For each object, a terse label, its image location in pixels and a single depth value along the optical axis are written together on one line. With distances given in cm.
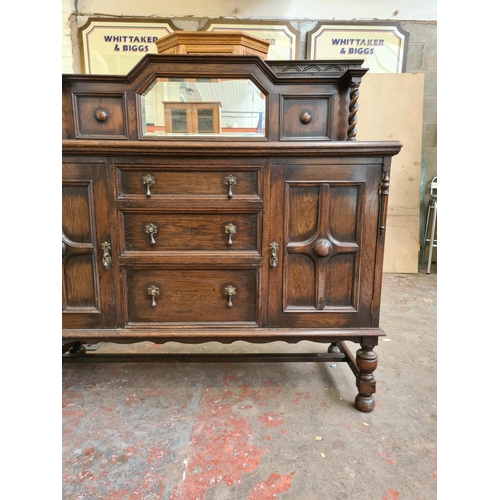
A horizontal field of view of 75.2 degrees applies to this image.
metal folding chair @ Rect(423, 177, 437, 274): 384
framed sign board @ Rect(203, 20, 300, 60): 360
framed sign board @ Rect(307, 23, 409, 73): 364
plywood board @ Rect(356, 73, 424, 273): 365
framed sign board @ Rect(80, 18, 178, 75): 354
